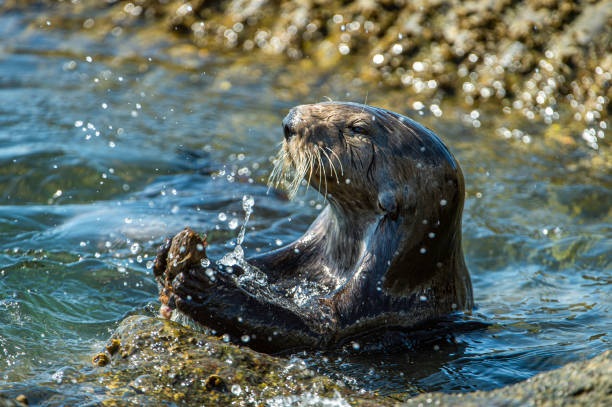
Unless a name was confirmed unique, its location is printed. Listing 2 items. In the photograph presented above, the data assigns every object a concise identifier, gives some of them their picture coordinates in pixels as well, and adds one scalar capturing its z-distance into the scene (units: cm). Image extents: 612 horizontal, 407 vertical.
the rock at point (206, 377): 702
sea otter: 830
